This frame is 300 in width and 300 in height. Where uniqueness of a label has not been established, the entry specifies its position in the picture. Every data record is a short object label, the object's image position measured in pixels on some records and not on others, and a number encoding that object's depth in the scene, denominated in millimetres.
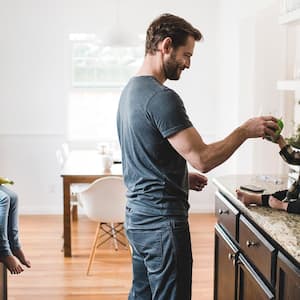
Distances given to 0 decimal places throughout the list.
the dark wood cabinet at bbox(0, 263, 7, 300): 3197
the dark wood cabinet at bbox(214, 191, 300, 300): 1975
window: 6094
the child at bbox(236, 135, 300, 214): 2385
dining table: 4551
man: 2092
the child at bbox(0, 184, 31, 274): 3262
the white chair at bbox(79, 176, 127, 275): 4172
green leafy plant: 2494
